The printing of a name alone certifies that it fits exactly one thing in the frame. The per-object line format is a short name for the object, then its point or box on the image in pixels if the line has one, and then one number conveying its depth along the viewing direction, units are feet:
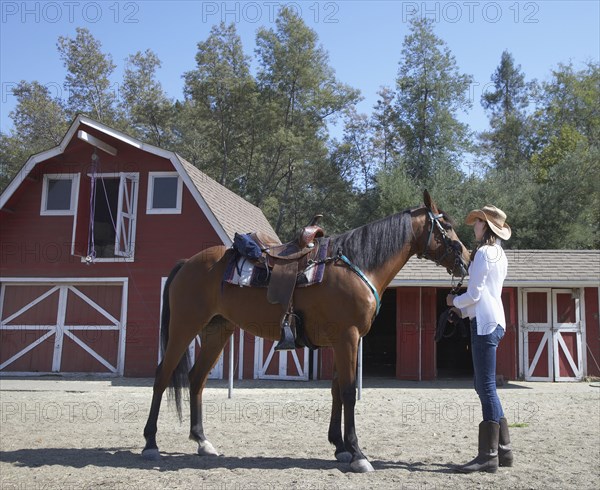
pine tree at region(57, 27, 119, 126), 106.73
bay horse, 16.40
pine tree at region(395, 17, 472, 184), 98.43
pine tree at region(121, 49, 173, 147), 105.60
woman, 15.26
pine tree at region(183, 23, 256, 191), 103.81
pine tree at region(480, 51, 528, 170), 120.92
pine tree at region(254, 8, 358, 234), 104.58
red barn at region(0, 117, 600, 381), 45.75
